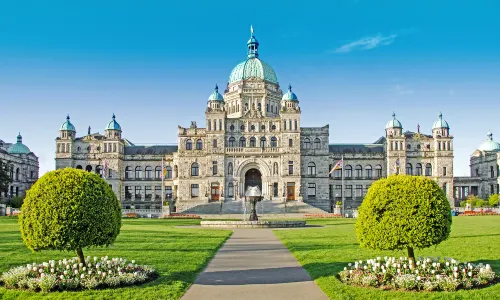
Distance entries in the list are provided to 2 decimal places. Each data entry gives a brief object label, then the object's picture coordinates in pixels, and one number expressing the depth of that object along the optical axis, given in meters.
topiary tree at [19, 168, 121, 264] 15.88
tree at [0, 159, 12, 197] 68.31
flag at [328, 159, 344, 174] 71.19
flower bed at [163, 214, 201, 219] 63.26
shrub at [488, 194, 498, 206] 78.38
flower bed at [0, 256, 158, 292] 14.83
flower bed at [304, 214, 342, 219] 63.72
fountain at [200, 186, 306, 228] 43.78
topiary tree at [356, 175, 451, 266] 16.50
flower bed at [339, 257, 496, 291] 14.94
